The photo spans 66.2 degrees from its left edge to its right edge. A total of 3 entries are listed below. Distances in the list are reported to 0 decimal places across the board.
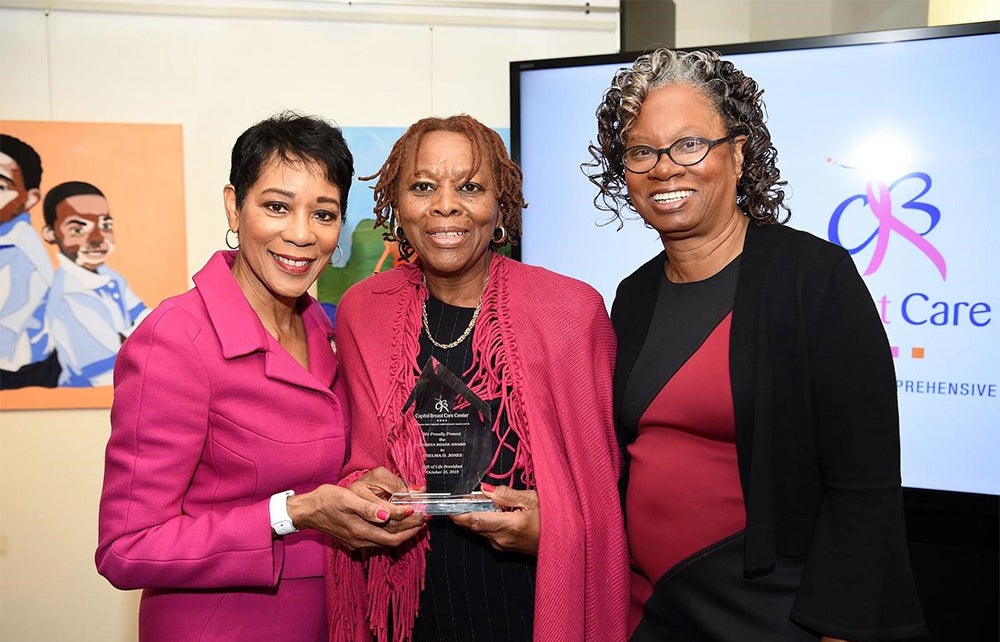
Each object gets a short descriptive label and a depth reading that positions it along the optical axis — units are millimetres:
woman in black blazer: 1476
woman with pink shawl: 1721
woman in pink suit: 1572
